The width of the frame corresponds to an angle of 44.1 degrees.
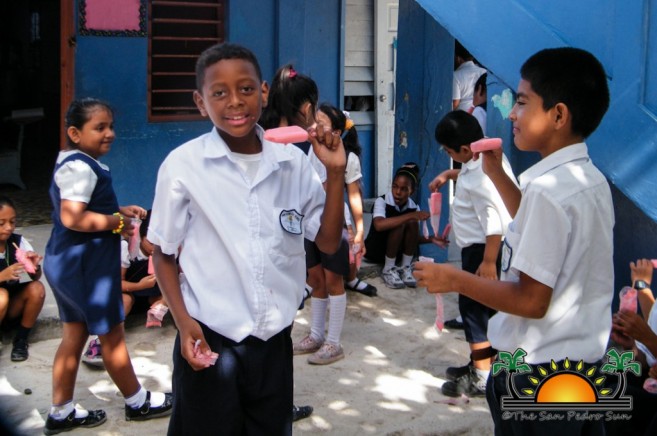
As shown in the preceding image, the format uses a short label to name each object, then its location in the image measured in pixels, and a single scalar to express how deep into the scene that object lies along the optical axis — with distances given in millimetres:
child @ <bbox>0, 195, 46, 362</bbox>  4504
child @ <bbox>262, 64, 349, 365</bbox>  4418
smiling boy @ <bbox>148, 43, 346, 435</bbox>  2402
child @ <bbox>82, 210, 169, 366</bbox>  4980
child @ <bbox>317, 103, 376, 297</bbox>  4859
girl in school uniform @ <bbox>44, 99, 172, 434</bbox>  3627
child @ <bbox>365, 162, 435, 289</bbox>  6270
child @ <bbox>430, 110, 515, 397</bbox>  3988
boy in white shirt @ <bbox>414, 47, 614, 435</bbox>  2201
